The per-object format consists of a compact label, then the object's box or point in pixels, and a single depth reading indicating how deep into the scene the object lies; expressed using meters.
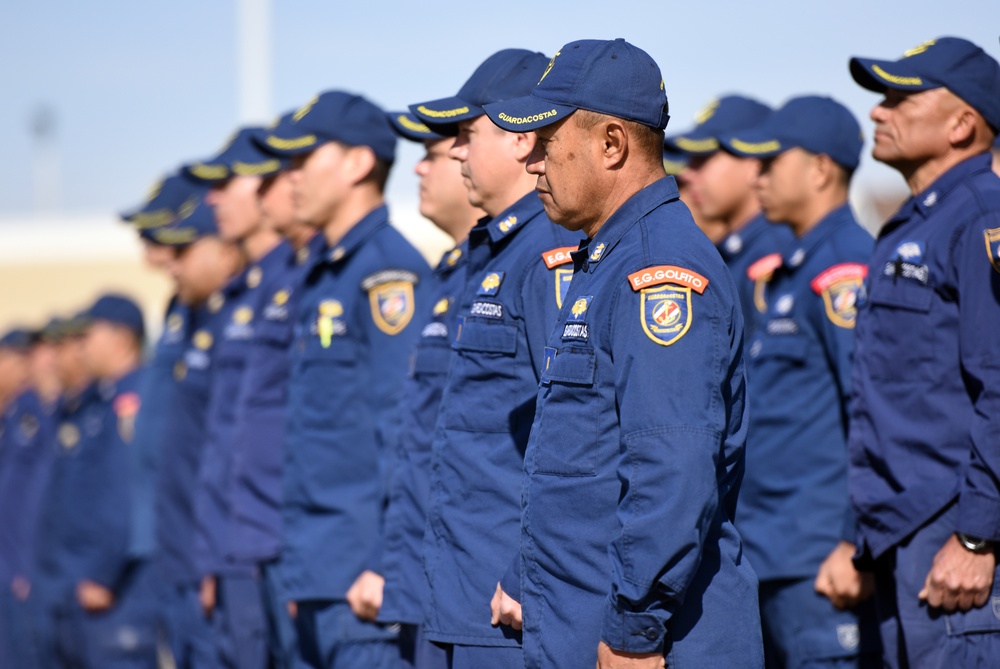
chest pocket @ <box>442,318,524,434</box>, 7.73
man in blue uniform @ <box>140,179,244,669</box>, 14.52
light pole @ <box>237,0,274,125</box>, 33.50
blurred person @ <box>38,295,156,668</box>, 16.55
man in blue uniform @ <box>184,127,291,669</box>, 12.59
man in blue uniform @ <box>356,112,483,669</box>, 8.84
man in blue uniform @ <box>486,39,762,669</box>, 5.74
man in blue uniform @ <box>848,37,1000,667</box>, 7.71
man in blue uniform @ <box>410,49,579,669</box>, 7.68
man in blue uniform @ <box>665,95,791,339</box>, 12.65
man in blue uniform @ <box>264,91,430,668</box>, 10.23
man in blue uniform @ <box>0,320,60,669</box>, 19.86
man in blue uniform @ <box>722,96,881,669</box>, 9.63
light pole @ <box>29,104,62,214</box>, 111.12
